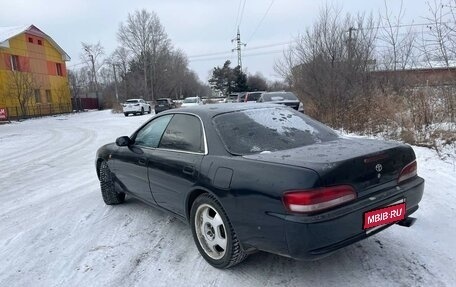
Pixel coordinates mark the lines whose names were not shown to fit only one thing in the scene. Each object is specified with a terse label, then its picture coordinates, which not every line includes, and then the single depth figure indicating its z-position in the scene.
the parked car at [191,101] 32.74
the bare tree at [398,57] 13.19
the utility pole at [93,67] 75.01
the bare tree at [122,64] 60.94
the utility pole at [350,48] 14.64
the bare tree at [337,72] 12.97
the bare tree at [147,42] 64.25
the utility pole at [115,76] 56.09
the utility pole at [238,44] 58.57
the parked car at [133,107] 34.75
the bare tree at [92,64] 76.13
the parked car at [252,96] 22.18
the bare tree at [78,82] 51.53
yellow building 35.75
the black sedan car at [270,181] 2.77
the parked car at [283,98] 14.84
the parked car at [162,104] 35.31
